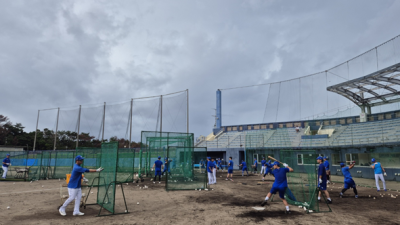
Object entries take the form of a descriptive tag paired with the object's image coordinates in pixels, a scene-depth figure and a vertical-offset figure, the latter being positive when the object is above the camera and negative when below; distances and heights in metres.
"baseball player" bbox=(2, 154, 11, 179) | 17.04 -1.50
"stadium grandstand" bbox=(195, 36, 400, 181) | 20.09 +2.55
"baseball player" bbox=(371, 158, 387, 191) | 12.16 -1.18
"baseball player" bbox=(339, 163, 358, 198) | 10.16 -1.45
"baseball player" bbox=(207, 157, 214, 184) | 14.81 -1.53
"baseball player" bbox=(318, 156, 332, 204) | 9.09 -1.26
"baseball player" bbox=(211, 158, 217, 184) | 15.14 -1.66
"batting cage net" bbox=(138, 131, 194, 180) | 17.50 +0.08
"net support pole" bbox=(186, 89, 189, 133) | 29.36 +3.89
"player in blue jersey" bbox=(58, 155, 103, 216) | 7.08 -1.31
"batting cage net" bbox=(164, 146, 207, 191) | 13.20 -2.12
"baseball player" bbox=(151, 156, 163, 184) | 15.99 -1.51
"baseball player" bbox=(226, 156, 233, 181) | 17.66 -1.63
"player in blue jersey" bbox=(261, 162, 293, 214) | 7.66 -1.10
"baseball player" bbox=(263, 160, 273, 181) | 16.79 -1.48
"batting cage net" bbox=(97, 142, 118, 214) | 7.39 -1.10
